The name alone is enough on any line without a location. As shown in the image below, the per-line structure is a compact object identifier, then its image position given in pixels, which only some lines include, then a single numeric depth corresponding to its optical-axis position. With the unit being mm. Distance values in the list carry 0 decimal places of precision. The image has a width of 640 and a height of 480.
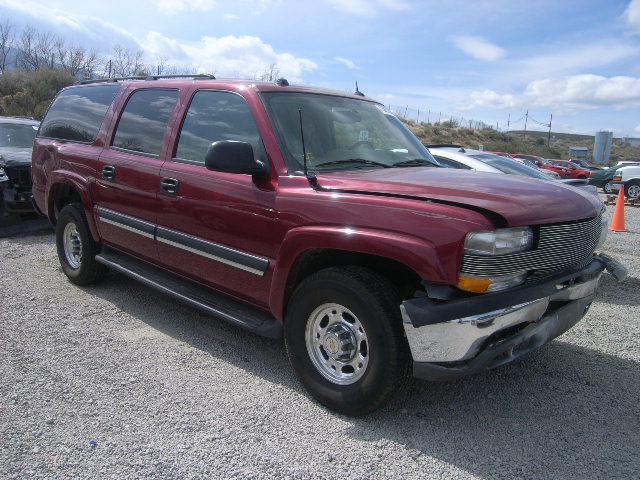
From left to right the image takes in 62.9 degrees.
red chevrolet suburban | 2570
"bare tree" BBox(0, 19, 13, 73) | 46000
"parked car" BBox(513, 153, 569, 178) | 27750
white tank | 58188
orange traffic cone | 10203
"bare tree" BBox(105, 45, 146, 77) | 36853
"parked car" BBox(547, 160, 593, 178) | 27977
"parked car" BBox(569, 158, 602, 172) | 37188
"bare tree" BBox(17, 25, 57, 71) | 43656
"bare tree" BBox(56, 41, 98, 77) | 42375
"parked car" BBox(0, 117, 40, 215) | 7516
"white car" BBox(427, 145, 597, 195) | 7383
